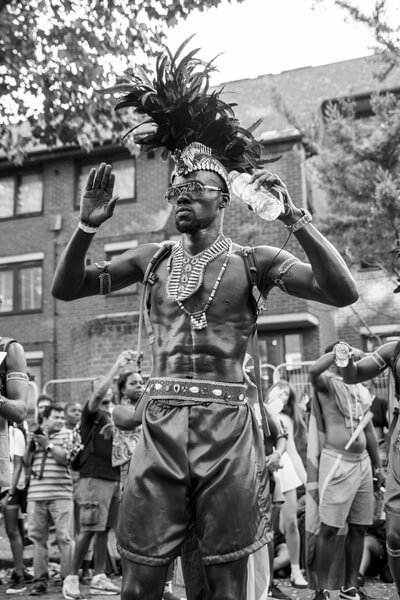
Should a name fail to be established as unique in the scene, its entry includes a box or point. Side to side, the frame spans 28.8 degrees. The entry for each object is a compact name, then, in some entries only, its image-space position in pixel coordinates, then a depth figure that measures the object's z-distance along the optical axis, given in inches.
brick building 742.5
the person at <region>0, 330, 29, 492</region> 196.1
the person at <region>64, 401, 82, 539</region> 393.8
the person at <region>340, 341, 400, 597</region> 204.4
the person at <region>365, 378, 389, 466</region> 399.2
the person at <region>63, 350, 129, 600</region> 305.1
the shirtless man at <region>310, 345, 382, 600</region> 278.7
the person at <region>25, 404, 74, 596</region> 330.6
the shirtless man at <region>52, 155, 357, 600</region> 114.5
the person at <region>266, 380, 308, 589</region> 331.6
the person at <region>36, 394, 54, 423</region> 426.6
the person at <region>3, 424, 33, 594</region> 338.3
